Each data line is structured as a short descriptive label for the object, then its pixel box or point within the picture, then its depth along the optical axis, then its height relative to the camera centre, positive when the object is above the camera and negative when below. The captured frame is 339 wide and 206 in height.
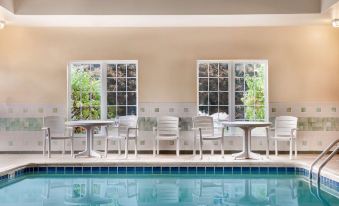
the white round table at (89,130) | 7.25 -0.47
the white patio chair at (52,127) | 7.59 -0.43
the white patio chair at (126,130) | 7.42 -0.47
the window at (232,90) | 8.50 +0.33
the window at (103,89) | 8.57 +0.37
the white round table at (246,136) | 7.15 -0.59
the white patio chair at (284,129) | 7.54 -0.48
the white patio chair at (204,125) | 7.59 -0.39
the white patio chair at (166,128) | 7.89 -0.46
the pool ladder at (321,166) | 5.32 -0.91
